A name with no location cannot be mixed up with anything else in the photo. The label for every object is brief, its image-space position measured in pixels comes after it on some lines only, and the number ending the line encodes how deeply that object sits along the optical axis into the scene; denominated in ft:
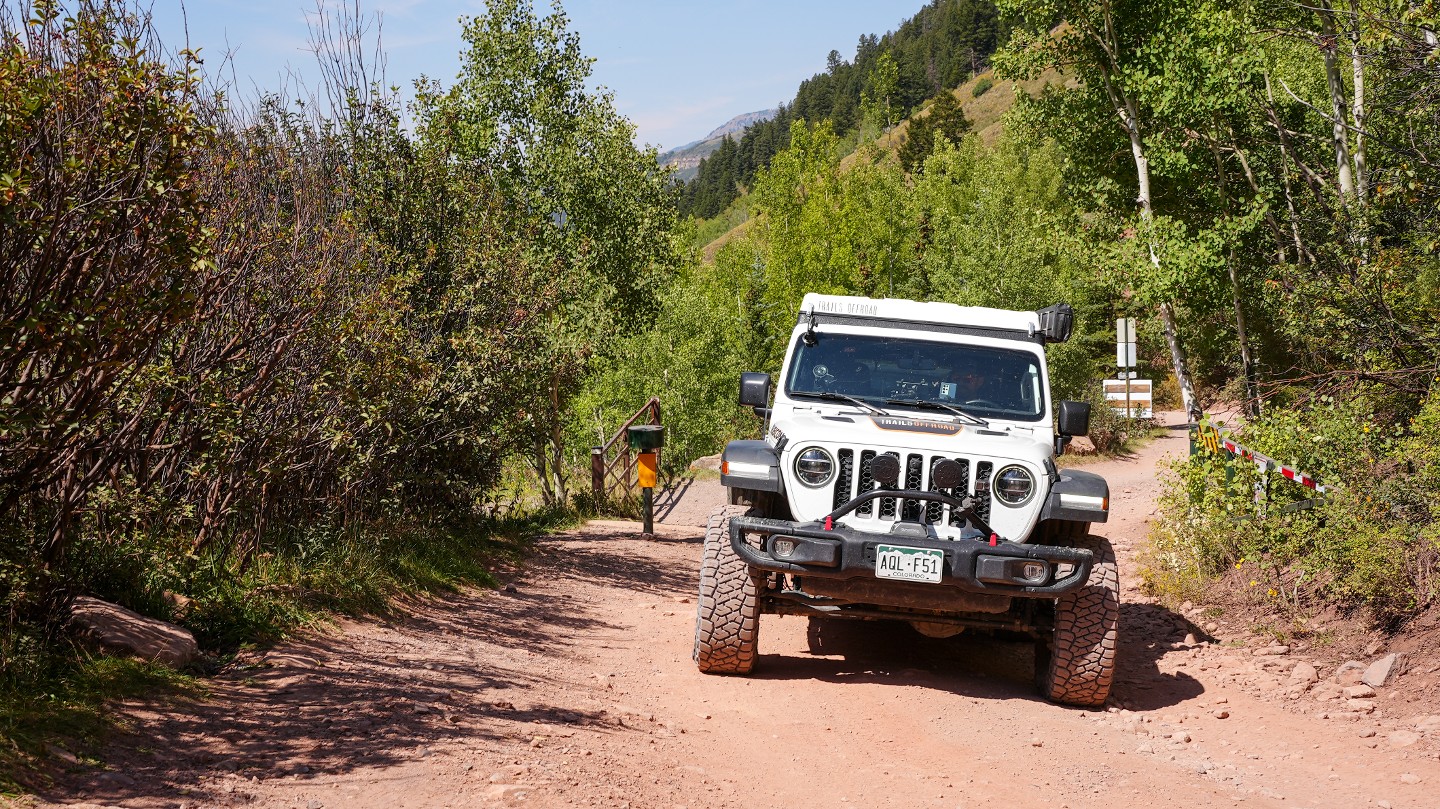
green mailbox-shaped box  51.11
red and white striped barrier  29.25
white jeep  21.21
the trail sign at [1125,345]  92.12
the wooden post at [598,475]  59.62
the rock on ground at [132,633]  18.21
